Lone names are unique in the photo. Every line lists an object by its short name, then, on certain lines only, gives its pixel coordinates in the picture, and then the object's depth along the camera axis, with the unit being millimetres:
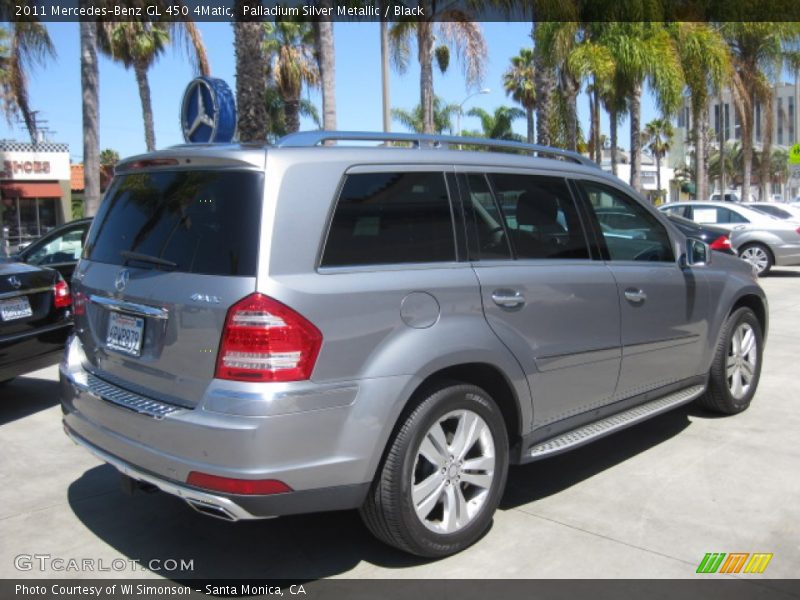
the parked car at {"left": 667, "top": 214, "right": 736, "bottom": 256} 12242
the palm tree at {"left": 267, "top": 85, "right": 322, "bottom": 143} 33688
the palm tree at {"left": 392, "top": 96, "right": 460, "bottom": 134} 44219
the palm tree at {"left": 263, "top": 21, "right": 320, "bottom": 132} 29578
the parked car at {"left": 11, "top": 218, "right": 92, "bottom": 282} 8836
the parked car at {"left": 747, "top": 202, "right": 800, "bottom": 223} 16391
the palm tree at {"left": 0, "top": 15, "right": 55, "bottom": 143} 18656
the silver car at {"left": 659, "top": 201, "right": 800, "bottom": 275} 15539
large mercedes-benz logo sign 6828
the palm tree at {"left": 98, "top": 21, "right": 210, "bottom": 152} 24080
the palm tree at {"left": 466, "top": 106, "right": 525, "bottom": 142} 49219
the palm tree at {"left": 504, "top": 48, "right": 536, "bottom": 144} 48281
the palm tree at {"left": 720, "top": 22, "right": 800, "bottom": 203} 25484
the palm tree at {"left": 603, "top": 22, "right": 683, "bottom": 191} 19734
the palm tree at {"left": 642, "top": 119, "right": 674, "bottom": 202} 67688
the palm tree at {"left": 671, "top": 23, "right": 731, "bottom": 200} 21656
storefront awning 32191
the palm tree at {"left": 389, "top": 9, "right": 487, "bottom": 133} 19656
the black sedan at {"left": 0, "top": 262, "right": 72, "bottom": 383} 5887
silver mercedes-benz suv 3023
